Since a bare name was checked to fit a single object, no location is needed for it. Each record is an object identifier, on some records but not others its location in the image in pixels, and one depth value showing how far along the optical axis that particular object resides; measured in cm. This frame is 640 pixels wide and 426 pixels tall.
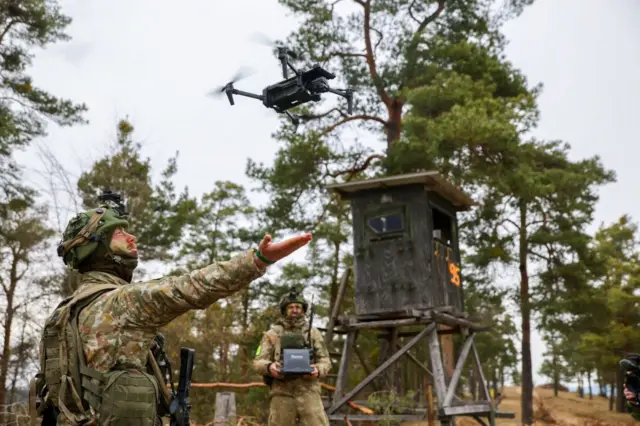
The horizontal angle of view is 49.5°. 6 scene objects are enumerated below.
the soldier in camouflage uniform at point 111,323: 371
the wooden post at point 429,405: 1275
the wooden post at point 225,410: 994
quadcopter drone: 469
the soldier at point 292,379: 839
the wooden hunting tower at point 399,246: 1331
